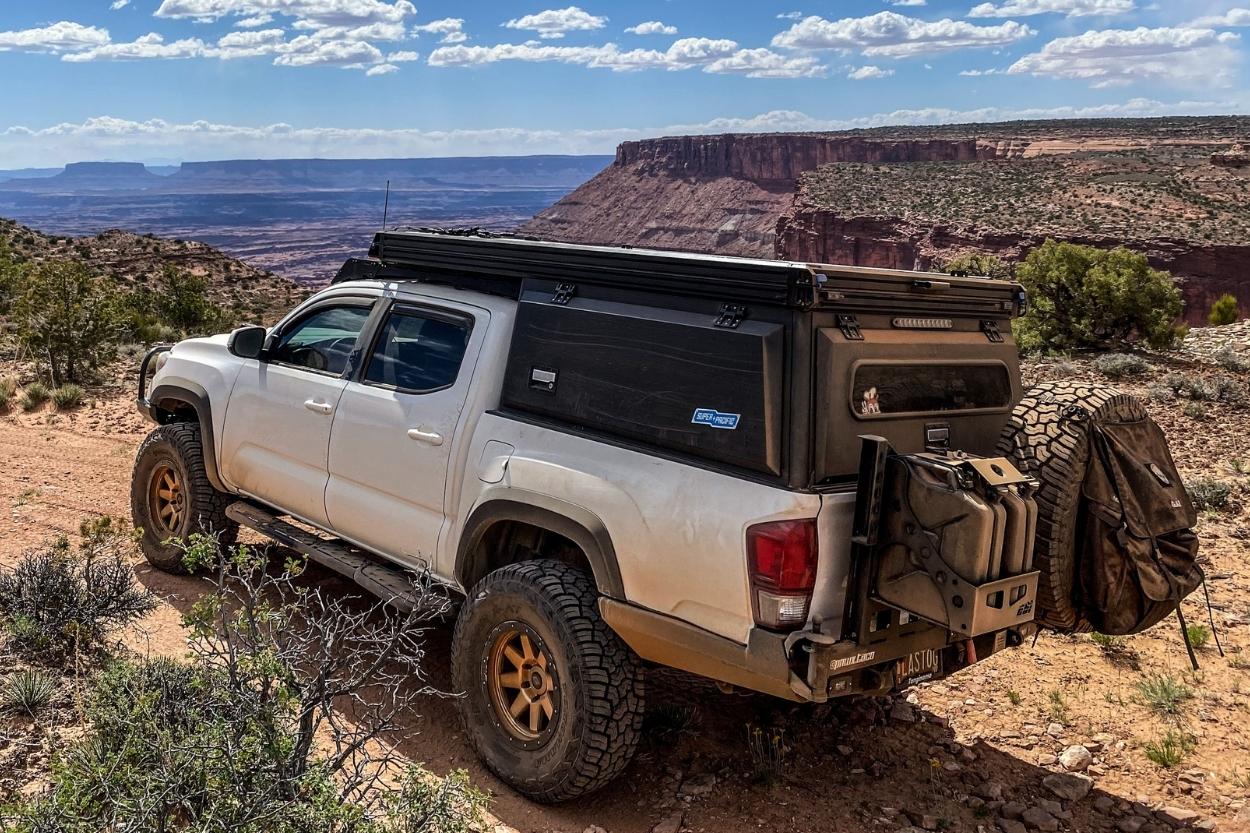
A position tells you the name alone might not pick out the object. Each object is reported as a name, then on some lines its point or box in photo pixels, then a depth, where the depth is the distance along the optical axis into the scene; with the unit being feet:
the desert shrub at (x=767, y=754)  13.34
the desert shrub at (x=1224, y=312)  115.14
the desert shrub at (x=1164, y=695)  15.38
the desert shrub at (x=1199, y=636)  17.72
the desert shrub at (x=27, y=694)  12.82
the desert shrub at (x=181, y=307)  79.30
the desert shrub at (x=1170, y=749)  14.02
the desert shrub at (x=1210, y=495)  24.54
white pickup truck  10.71
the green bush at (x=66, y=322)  39.37
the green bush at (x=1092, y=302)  61.36
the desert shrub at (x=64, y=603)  14.67
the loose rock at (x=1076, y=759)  14.05
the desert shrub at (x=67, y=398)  34.58
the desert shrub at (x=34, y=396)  34.73
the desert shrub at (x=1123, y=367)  42.29
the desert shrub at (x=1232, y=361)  42.04
